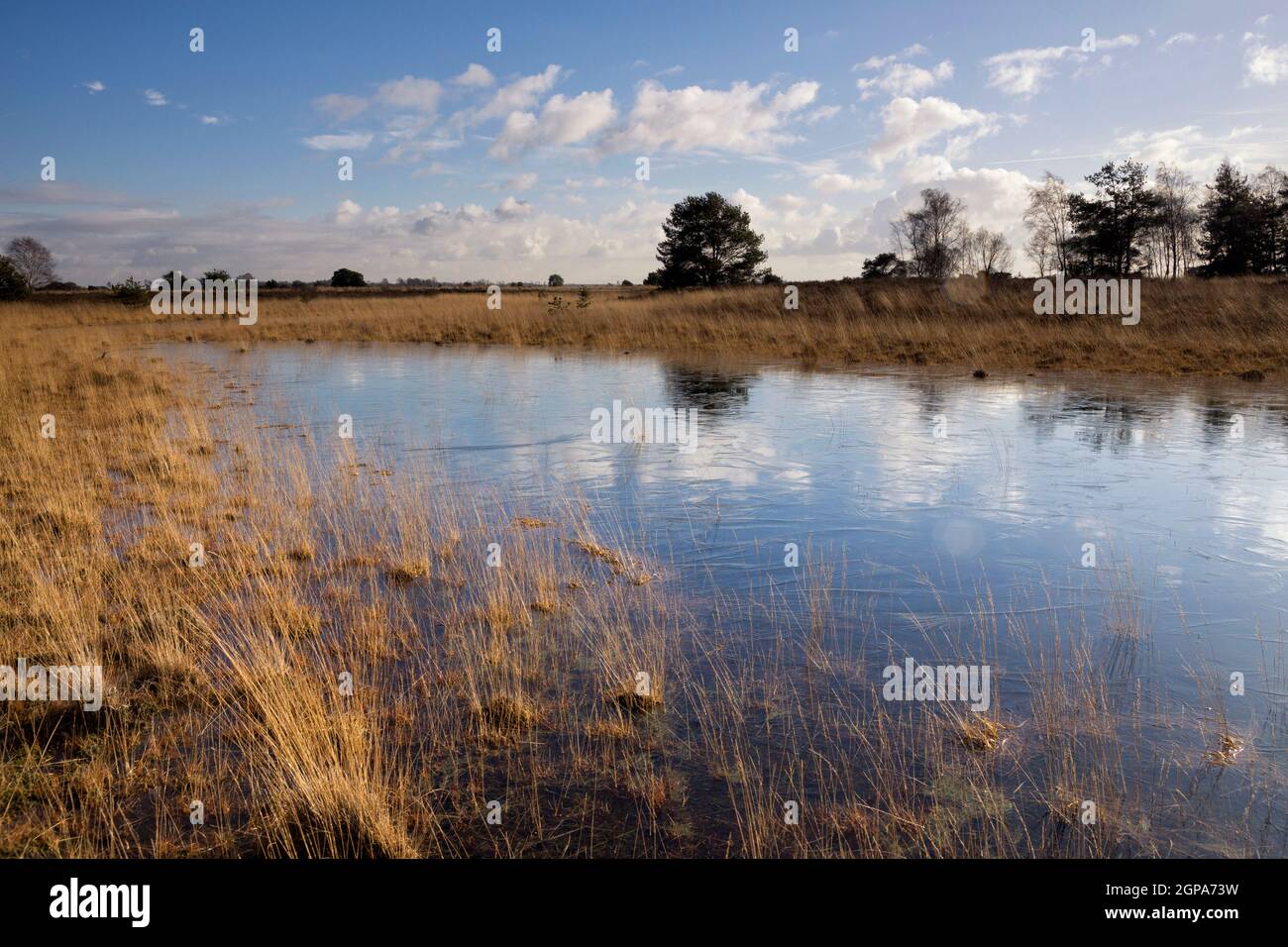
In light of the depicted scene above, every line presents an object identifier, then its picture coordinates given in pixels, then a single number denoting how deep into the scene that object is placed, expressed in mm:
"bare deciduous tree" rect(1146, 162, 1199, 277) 49438
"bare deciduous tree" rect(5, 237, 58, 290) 58875
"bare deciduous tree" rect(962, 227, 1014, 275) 54334
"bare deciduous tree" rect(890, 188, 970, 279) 50812
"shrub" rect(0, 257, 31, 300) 46094
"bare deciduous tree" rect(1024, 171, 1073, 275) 47938
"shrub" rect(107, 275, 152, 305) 37625
